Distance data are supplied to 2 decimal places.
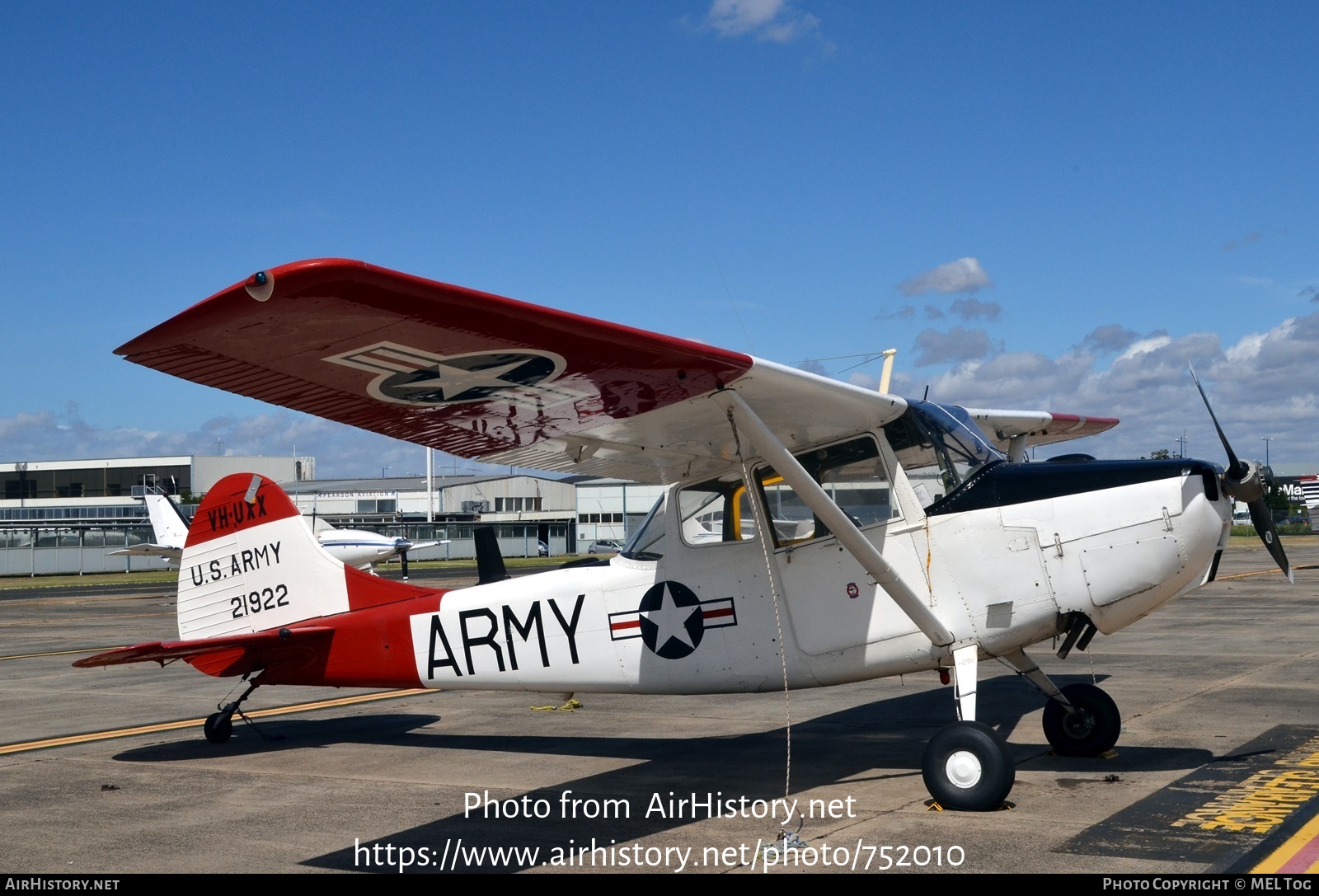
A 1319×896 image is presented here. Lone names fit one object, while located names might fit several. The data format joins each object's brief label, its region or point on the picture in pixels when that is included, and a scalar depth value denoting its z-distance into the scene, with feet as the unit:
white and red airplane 19.31
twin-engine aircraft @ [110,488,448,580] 142.72
